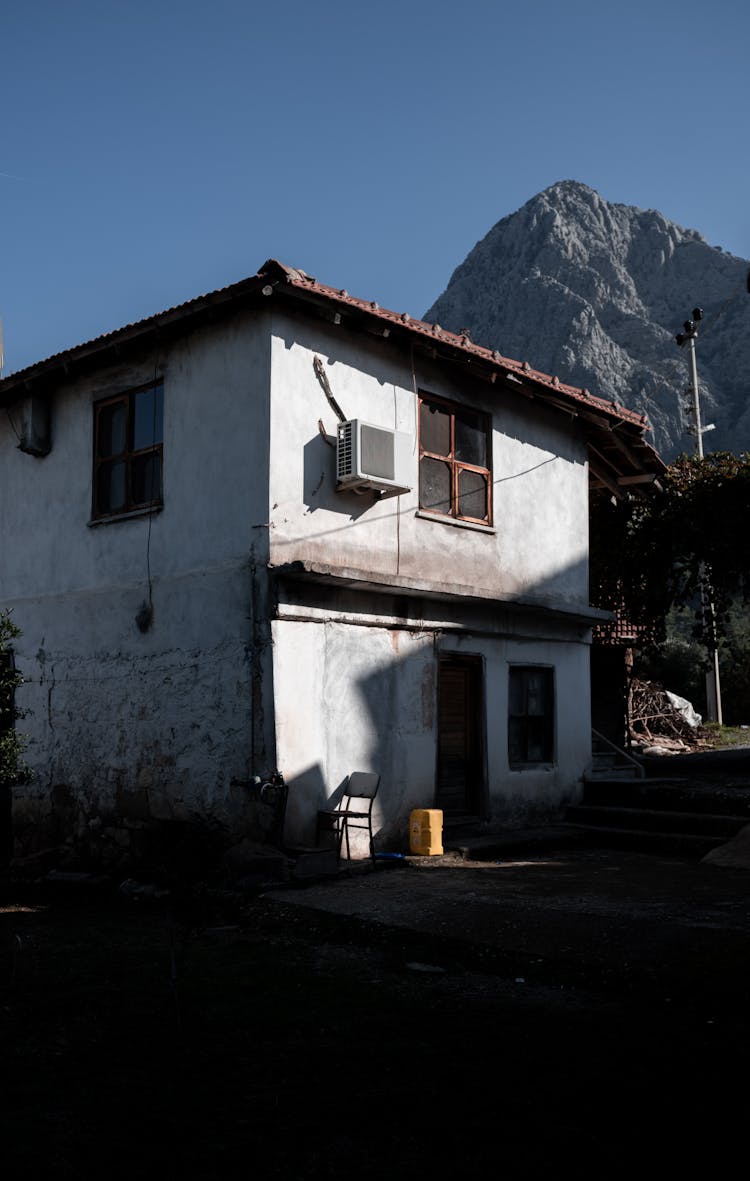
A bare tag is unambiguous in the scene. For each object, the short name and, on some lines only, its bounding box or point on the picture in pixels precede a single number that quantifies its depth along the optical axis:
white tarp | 26.42
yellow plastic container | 10.24
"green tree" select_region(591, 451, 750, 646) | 14.97
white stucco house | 9.61
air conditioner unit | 9.88
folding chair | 9.43
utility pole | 27.77
